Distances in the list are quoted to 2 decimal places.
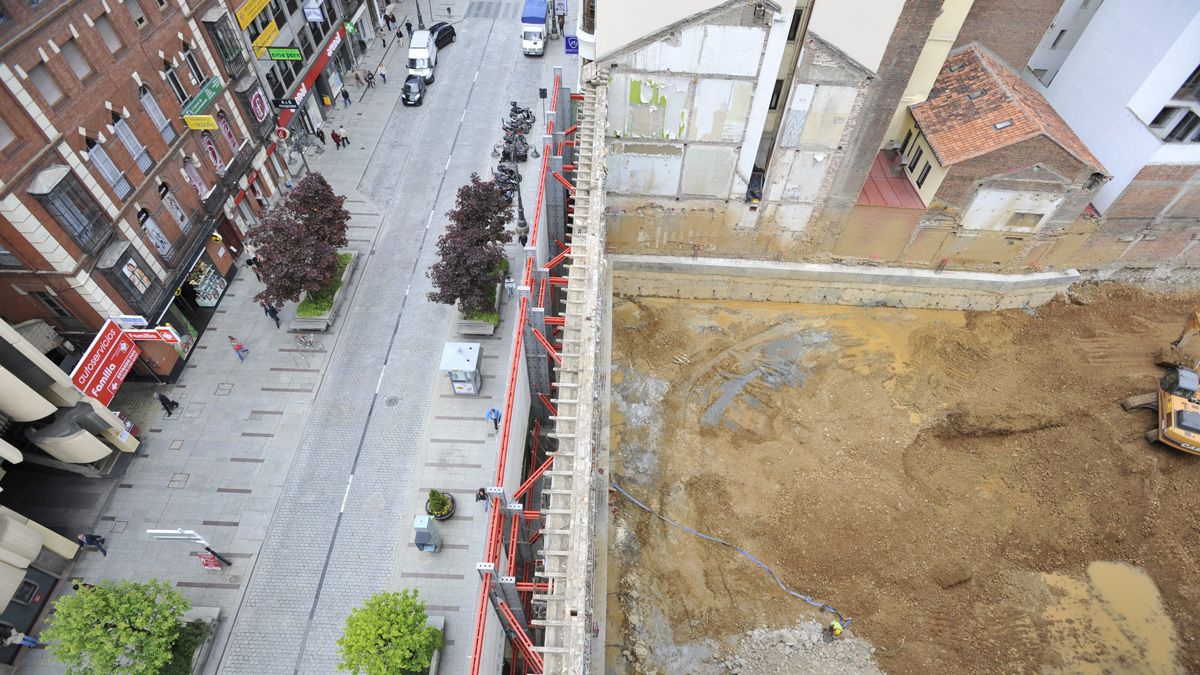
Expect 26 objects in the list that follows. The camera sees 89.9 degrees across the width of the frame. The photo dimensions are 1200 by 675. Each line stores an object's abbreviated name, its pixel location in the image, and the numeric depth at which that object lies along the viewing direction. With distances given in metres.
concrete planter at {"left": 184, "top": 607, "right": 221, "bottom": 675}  20.97
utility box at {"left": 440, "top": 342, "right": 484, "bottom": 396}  26.91
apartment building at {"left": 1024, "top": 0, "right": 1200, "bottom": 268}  29.14
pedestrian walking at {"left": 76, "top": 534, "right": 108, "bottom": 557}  22.81
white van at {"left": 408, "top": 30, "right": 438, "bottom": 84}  45.66
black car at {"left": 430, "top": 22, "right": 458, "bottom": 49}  49.28
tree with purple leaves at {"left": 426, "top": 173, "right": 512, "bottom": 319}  28.20
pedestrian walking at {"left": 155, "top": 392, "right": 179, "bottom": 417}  26.81
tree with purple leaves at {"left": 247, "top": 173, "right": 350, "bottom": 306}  28.16
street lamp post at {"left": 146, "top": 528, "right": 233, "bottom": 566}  20.92
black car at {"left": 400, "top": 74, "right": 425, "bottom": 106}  43.38
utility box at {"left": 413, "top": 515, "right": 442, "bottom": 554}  22.44
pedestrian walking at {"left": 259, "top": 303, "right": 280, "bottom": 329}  30.14
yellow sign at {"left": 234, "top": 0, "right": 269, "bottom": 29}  32.78
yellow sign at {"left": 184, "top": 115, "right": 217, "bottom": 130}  28.38
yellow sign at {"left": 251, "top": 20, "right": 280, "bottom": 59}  34.50
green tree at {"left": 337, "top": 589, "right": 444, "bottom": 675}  18.30
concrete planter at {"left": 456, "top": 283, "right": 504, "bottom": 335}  30.12
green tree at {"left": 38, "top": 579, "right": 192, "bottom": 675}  18.00
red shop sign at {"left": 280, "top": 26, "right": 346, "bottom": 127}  37.31
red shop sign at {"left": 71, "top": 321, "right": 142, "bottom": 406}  22.93
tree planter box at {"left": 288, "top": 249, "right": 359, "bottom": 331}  30.53
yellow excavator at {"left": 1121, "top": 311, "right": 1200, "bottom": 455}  28.34
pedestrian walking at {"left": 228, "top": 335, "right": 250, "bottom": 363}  29.17
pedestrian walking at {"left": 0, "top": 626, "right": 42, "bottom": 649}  20.05
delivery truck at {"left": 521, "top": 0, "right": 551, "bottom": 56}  47.81
